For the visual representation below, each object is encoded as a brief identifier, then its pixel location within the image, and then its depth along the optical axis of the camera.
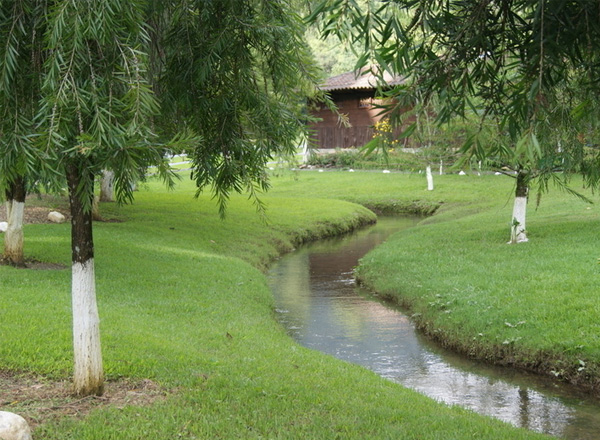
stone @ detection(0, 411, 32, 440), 5.58
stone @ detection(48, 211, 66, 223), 20.94
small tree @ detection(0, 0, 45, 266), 4.67
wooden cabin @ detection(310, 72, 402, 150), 44.38
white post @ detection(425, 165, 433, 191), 36.16
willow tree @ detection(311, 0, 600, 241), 4.59
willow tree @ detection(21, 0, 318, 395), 5.34
